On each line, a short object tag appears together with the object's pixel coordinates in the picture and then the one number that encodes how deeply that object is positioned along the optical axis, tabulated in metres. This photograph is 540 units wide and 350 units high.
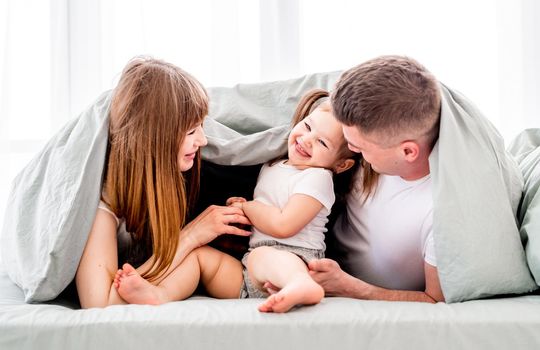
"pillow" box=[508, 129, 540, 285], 1.16
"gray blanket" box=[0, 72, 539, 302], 1.15
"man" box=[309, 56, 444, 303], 1.21
